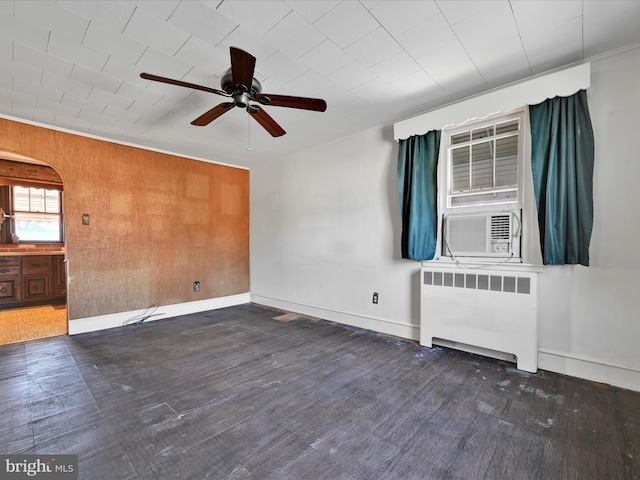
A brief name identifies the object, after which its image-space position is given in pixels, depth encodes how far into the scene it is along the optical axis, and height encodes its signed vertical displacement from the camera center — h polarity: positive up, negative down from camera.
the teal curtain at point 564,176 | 2.25 +0.49
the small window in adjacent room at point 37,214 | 5.09 +0.42
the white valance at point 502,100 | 2.24 +1.25
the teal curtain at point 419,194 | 3.07 +0.47
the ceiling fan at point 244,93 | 1.84 +1.07
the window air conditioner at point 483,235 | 2.67 +0.00
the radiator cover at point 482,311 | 2.47 -0.74
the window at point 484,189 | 2.68 +0.49
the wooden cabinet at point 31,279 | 4.62 -0.75
